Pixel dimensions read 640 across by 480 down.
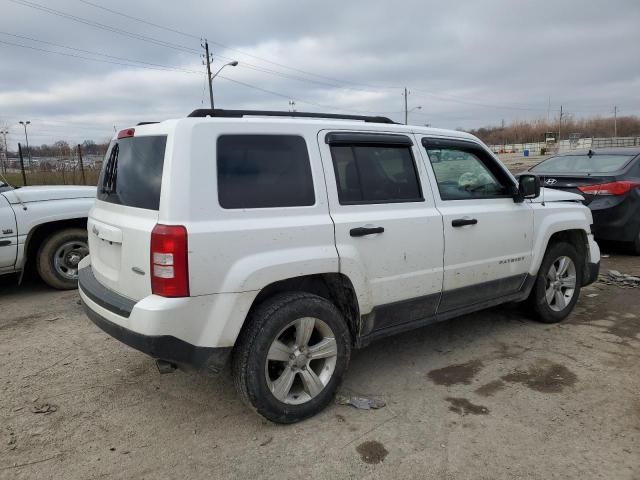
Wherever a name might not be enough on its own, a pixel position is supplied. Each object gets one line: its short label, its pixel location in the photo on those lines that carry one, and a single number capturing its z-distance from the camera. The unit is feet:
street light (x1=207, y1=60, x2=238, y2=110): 92.53
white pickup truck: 18.35
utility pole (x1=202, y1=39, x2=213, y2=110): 92.36
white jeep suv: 8.87
